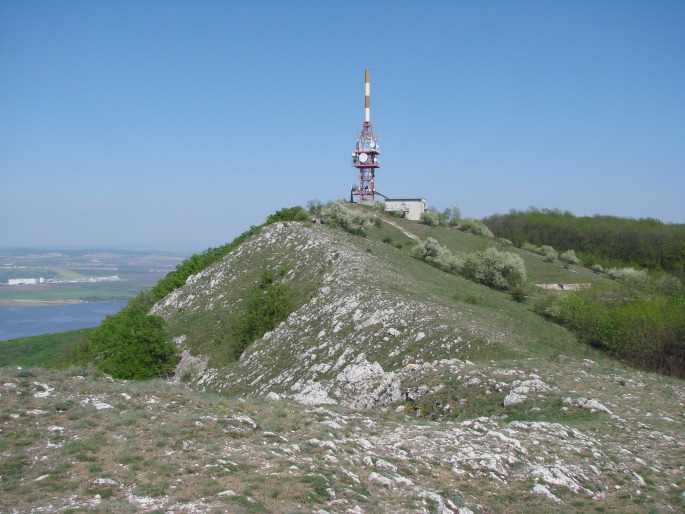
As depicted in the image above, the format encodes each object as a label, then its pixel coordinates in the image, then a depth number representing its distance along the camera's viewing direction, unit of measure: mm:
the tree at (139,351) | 31484
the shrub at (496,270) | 52844
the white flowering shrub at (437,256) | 53594
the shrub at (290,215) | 53406
